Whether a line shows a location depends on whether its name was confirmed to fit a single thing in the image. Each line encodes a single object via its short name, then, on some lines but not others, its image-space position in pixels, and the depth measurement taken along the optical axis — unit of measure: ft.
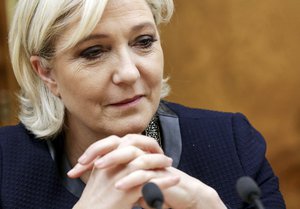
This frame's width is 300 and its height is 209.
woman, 8.16
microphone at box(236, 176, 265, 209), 7.55
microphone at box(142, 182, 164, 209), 7.53
